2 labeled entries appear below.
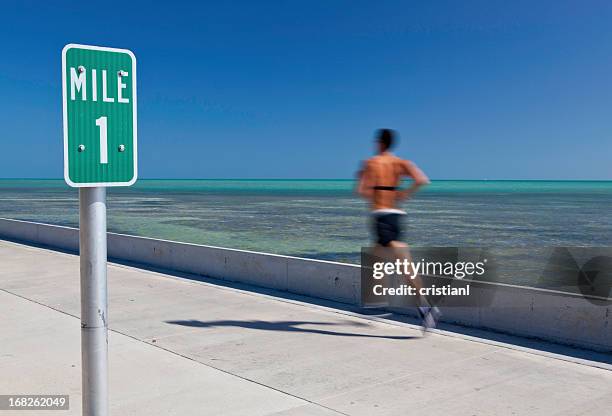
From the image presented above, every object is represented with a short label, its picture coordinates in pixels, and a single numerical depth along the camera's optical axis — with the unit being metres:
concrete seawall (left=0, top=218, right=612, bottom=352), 5.82
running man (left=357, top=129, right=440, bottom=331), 6.18
